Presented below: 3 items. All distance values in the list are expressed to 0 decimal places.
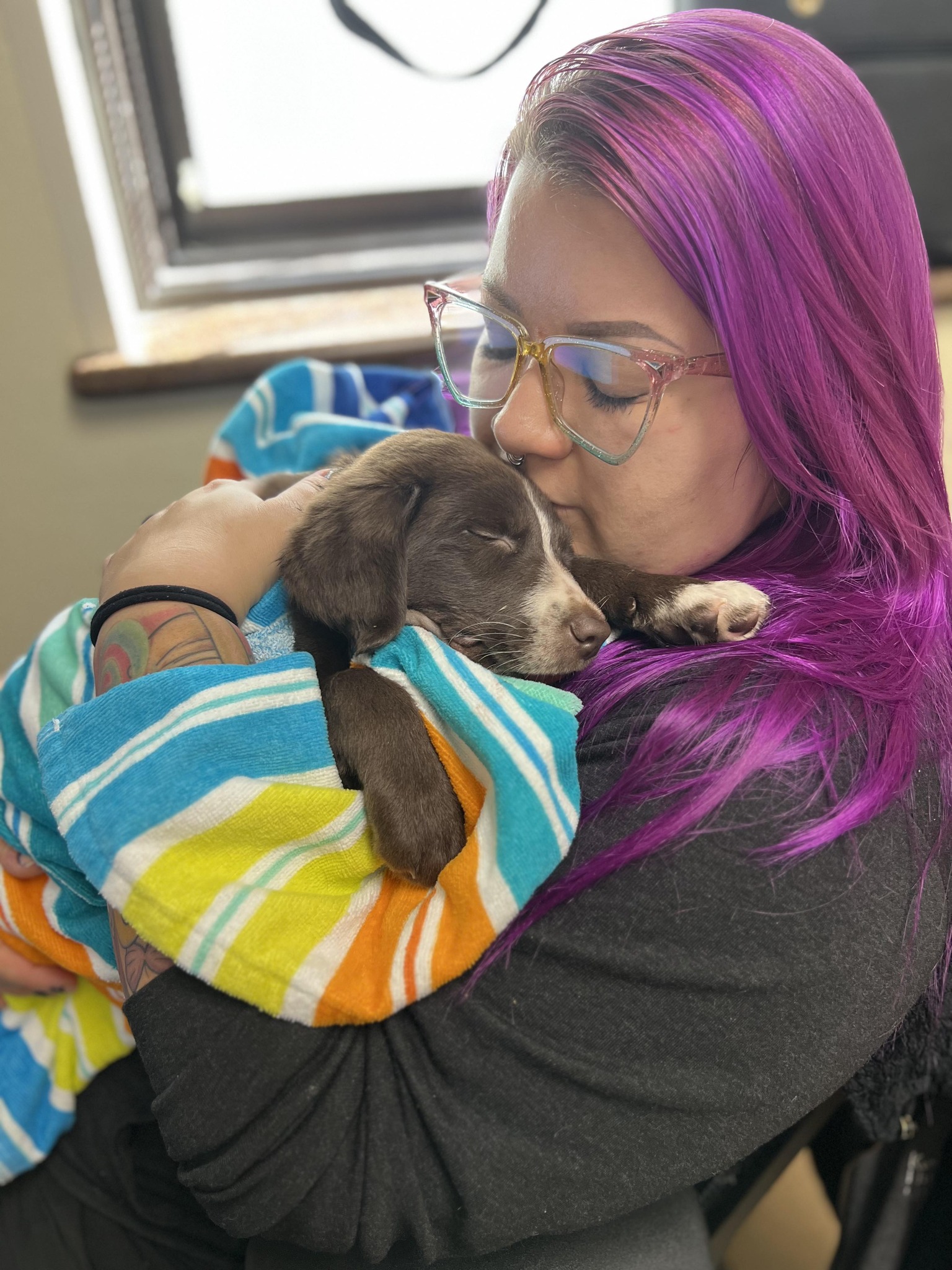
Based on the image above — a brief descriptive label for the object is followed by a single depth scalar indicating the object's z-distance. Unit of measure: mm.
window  908
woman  310
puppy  376
